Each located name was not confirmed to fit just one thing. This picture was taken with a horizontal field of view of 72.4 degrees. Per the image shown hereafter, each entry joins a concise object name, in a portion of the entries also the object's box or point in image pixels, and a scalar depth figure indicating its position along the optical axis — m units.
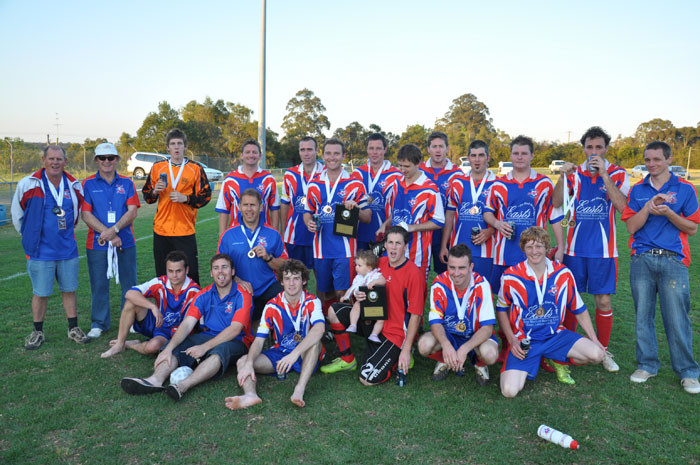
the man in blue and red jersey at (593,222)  4.37
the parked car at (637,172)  34.68
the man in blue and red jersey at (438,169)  5.67
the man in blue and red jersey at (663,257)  3.84
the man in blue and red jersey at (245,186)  5.29
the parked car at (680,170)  37.68
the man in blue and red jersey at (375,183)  5.30
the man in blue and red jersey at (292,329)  3.89
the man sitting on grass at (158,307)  4.38
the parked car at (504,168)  35.16
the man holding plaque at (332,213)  4.89
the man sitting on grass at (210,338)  3.73
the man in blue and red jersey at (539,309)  3.95
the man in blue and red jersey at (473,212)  4.90
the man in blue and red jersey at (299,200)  5.46
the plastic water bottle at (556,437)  3.02
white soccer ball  3.67
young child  4.27
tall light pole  14.25
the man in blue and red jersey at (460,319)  3.94
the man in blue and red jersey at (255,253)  4.68
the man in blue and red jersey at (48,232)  4.59
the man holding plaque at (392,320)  4.05
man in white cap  4.96
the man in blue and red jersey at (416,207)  4.77
